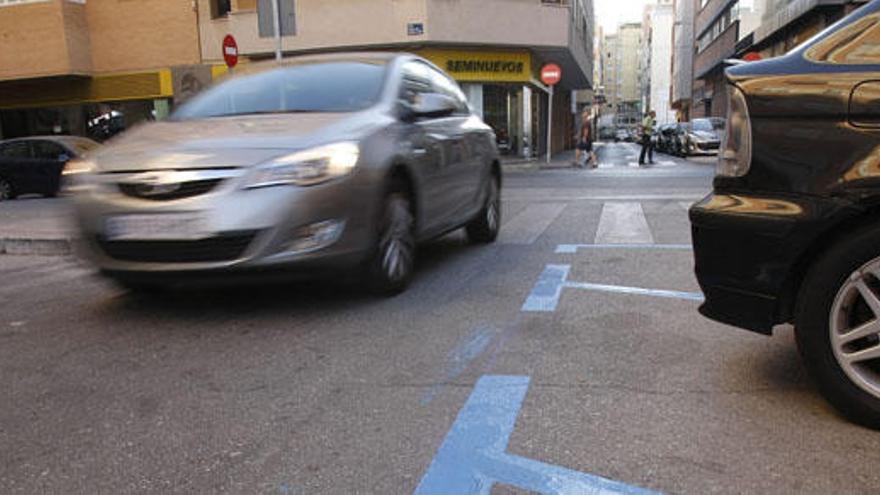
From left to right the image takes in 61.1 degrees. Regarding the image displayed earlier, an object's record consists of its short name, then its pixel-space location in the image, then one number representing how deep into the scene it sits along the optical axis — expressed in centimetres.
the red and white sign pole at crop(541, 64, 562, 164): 2317
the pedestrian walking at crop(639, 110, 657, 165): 2270
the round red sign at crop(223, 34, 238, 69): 1315
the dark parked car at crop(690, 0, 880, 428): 278
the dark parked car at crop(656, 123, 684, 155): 3027
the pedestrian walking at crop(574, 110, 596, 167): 2320
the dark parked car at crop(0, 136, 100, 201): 1603
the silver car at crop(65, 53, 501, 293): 421
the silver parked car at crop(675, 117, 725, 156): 2622
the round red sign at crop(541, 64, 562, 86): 2317
